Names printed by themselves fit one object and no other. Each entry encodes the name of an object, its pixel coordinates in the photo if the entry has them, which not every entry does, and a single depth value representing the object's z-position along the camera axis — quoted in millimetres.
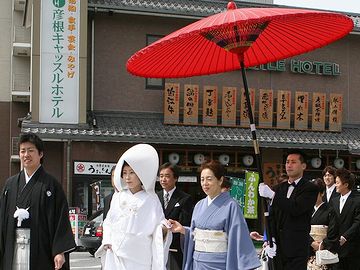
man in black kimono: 5547
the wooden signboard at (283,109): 17484
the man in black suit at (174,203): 7176
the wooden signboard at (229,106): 17000
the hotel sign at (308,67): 17844
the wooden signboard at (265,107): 17328
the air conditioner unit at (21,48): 22750
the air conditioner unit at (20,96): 23198
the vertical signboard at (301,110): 17672
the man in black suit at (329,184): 8273
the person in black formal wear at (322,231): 7488
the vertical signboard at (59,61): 15562
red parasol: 5344
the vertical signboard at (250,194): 15961
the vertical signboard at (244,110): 17172
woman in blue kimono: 5414
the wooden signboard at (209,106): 16859
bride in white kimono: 5555
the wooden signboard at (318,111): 17859
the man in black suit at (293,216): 6055
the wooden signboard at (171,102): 16531
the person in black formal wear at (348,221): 7602
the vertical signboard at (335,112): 18062
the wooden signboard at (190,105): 16672
